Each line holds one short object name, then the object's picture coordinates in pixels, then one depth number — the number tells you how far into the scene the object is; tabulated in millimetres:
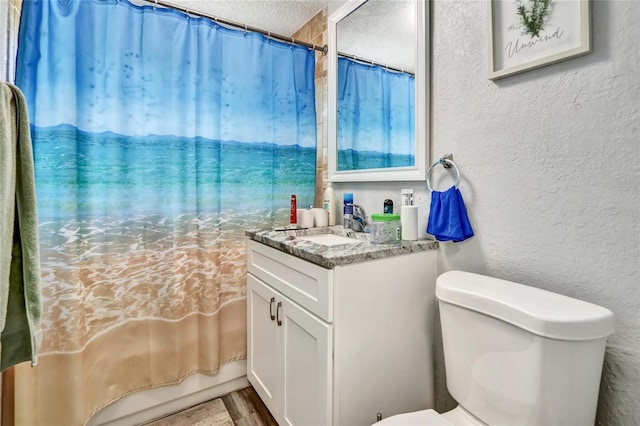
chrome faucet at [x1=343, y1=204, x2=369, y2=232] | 1514
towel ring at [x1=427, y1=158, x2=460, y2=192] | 1153
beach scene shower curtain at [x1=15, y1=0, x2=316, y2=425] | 1236
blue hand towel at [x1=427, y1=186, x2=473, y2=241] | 1095
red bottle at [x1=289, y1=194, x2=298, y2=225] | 1697
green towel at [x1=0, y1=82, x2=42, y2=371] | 772
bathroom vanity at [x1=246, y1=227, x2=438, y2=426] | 1004
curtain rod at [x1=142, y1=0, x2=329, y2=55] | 1444
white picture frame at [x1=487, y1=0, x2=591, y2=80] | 837
